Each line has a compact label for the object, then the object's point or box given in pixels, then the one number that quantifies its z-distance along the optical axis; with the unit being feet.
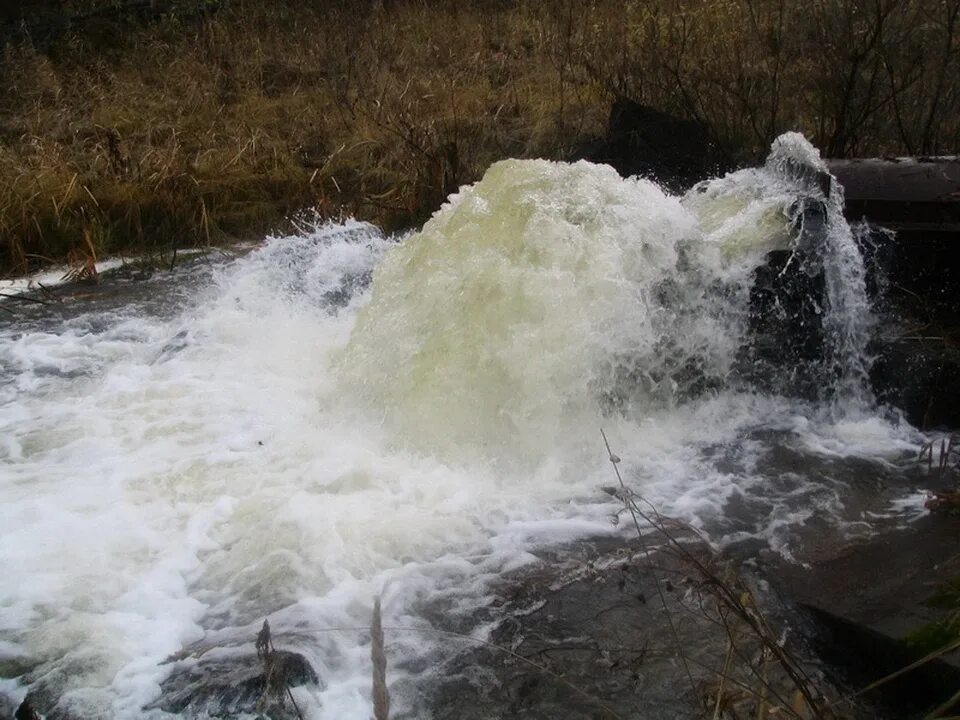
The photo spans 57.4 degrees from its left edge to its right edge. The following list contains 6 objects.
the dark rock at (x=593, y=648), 9.15
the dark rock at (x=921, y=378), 15.31
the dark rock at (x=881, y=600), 9.03
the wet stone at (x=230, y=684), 9.27
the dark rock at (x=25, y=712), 8.69
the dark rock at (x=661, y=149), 24.22
